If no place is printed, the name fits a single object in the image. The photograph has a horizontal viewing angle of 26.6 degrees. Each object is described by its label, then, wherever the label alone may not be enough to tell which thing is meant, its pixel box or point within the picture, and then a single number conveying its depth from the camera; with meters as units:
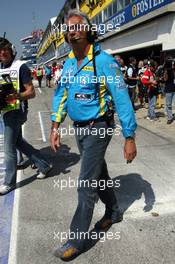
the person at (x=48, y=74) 28.94
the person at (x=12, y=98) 4.88
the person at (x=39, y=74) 28.48
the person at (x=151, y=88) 10.37
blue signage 17.12
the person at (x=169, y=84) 9.78
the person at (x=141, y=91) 14.05
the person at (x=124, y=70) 12.85
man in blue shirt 3.21
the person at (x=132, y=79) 12.88
